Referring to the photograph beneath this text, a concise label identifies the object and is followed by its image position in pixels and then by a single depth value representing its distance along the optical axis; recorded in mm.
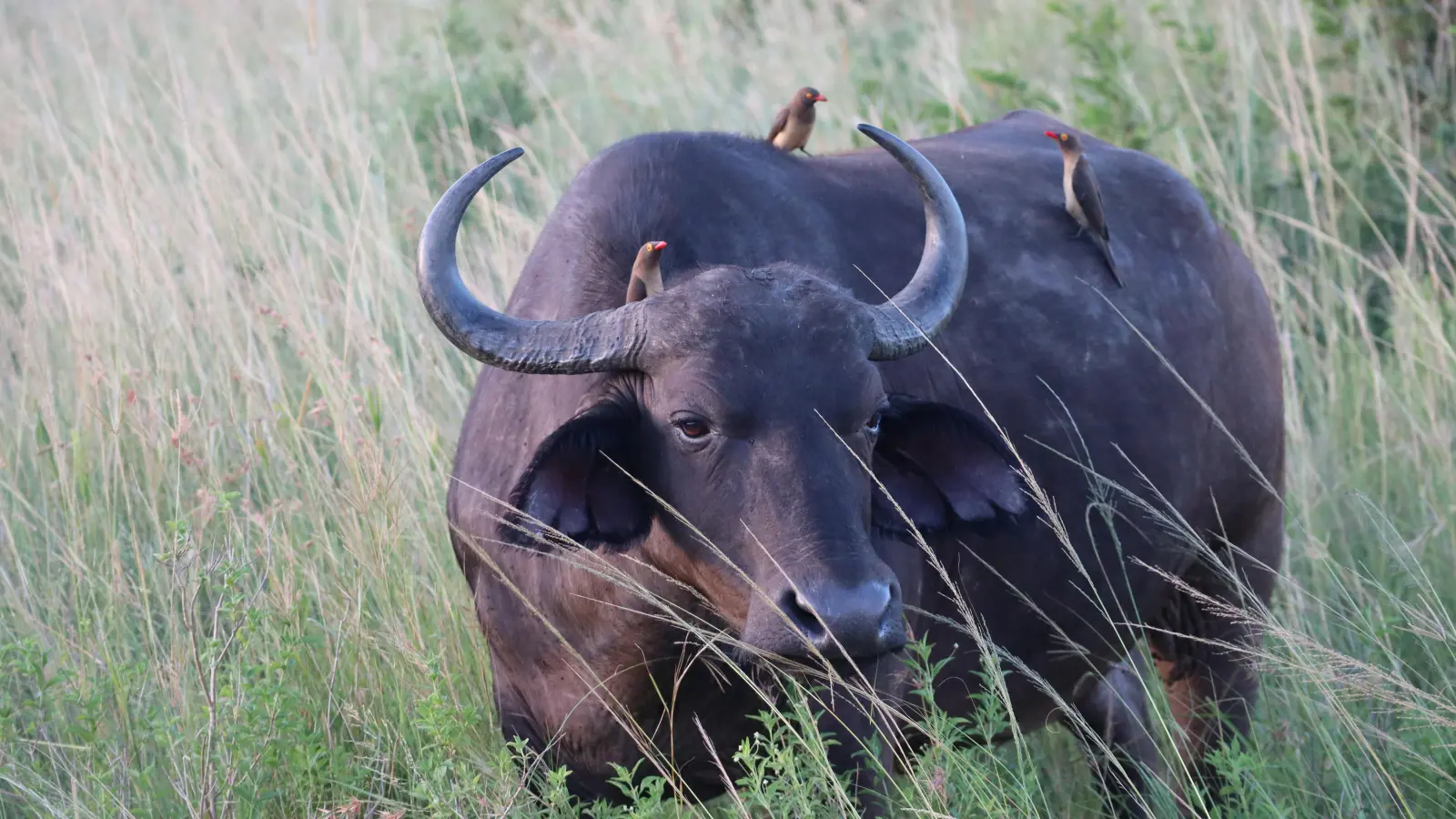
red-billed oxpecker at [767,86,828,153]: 12047
